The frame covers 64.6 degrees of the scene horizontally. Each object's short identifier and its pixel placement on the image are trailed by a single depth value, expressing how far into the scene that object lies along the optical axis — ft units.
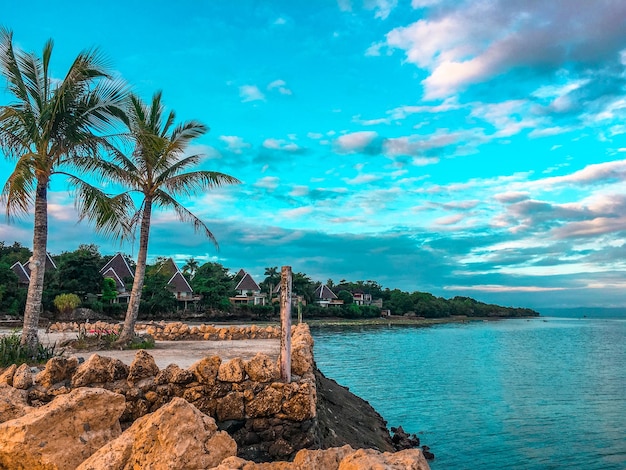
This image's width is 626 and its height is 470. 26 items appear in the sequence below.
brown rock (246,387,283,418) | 25.58
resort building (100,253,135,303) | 183.01
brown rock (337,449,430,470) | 12.03
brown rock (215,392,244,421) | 25.66
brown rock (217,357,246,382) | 26.21
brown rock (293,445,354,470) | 14.12
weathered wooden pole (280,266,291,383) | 26.58
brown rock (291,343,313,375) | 28.30
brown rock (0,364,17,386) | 26.47
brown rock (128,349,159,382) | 26.50
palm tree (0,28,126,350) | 37.73
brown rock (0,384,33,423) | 22.39
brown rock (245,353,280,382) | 26.12
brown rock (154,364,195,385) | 26.27
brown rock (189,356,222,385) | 26.30
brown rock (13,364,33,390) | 25.99
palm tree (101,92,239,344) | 50.49
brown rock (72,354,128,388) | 25.76
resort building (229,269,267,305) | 241.14
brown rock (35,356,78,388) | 26.37
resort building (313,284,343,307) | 276.00
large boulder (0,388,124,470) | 17.60
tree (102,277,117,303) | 160.97
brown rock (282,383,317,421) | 25.70
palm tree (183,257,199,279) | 262.06
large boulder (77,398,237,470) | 14.89
